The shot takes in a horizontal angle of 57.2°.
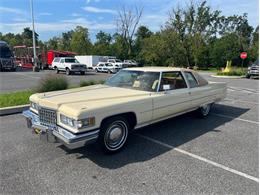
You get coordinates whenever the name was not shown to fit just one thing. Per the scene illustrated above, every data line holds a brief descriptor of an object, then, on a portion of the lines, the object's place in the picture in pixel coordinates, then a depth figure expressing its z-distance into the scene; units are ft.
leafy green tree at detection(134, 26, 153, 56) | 188.84
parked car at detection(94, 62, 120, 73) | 99.50
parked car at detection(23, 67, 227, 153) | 12.64
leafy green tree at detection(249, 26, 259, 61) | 145.30
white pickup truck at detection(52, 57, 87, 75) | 79.97
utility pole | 91.66
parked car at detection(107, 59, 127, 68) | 101.08
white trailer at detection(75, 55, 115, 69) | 140.56
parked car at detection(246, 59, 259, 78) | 72.79
